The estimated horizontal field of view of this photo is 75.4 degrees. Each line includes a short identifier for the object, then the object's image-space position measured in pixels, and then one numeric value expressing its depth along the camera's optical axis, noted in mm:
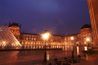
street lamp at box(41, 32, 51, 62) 5986
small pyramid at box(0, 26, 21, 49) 18234
